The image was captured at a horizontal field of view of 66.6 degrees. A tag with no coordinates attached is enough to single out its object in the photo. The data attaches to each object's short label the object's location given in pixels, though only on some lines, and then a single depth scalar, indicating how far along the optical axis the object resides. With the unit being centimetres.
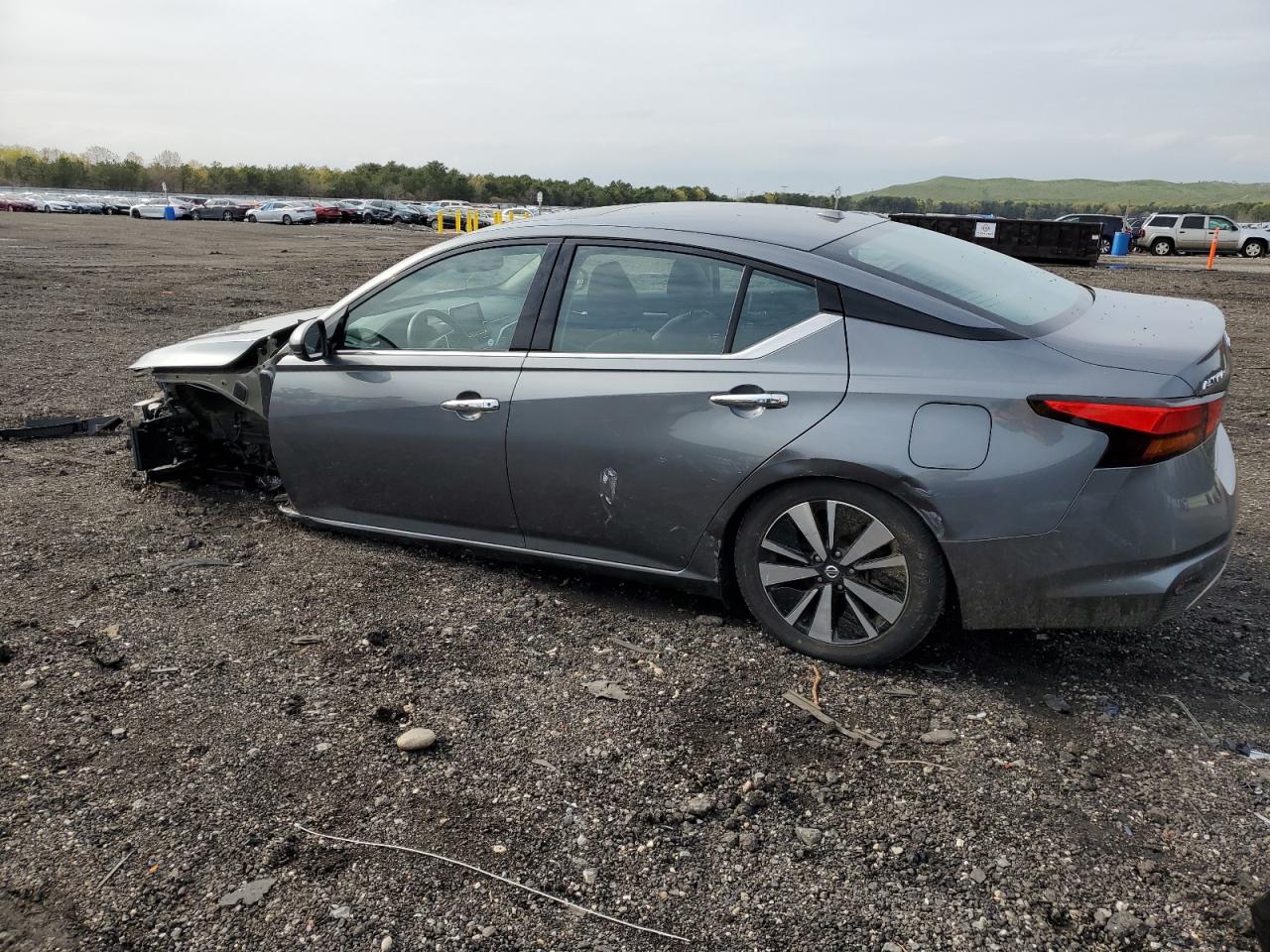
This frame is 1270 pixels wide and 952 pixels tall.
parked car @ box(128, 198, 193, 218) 5941
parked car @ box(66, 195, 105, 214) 6450
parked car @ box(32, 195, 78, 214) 6372
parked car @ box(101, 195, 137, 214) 6348
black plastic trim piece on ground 653
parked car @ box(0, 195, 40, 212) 6384
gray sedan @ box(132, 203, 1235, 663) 310
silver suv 3619
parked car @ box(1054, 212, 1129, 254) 3774
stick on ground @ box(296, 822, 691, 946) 235
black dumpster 3008
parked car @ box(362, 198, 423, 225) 5853
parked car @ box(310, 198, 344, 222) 5619
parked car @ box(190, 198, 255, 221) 5894
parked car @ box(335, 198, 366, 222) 5869
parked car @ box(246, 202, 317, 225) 5344
